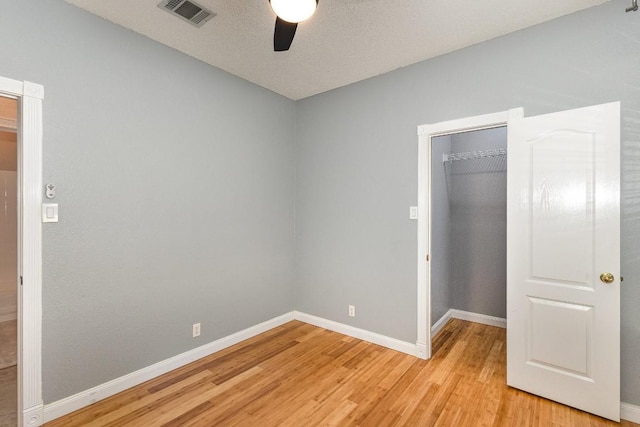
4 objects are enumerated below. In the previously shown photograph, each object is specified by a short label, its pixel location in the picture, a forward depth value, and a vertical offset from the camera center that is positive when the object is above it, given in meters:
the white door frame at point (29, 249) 1.91 -0.23
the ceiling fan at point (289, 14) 1.46 +1.02
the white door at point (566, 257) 1.98 -0.32
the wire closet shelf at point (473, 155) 3.63 +0.73
